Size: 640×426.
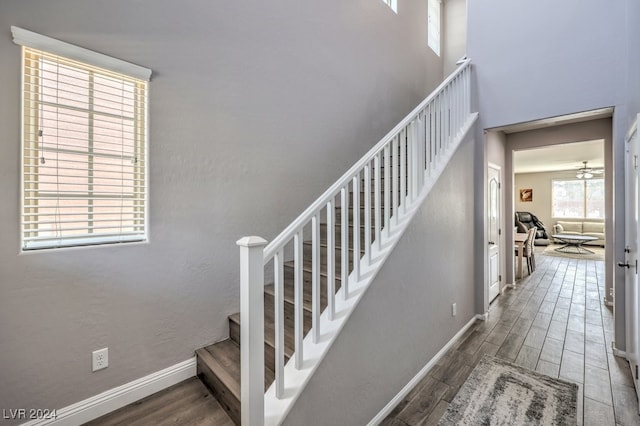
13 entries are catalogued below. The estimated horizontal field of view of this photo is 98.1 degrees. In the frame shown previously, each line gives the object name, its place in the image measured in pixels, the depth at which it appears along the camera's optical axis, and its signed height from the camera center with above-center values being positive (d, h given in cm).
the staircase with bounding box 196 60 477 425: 129 -42
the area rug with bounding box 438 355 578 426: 195 -142
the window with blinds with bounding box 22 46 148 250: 162 +38
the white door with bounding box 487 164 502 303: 409 -20
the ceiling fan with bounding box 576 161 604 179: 808 +127
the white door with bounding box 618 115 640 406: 214 -34
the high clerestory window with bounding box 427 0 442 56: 551 +390
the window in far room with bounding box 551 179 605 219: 971 +57
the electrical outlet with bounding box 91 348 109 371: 179 -95
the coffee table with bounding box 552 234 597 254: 804 -84
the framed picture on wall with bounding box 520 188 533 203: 1079 +75
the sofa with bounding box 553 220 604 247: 919 -51
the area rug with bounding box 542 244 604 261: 745 -113
